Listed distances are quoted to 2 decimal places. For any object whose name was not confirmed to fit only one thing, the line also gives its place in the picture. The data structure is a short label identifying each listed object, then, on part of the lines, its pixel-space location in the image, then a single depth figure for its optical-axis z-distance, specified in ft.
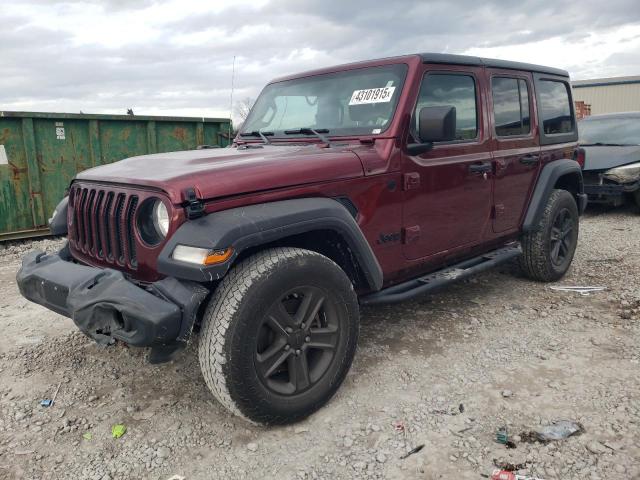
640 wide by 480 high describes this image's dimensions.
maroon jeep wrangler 7.82
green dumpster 22.90
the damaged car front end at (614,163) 26.07
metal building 98.73
